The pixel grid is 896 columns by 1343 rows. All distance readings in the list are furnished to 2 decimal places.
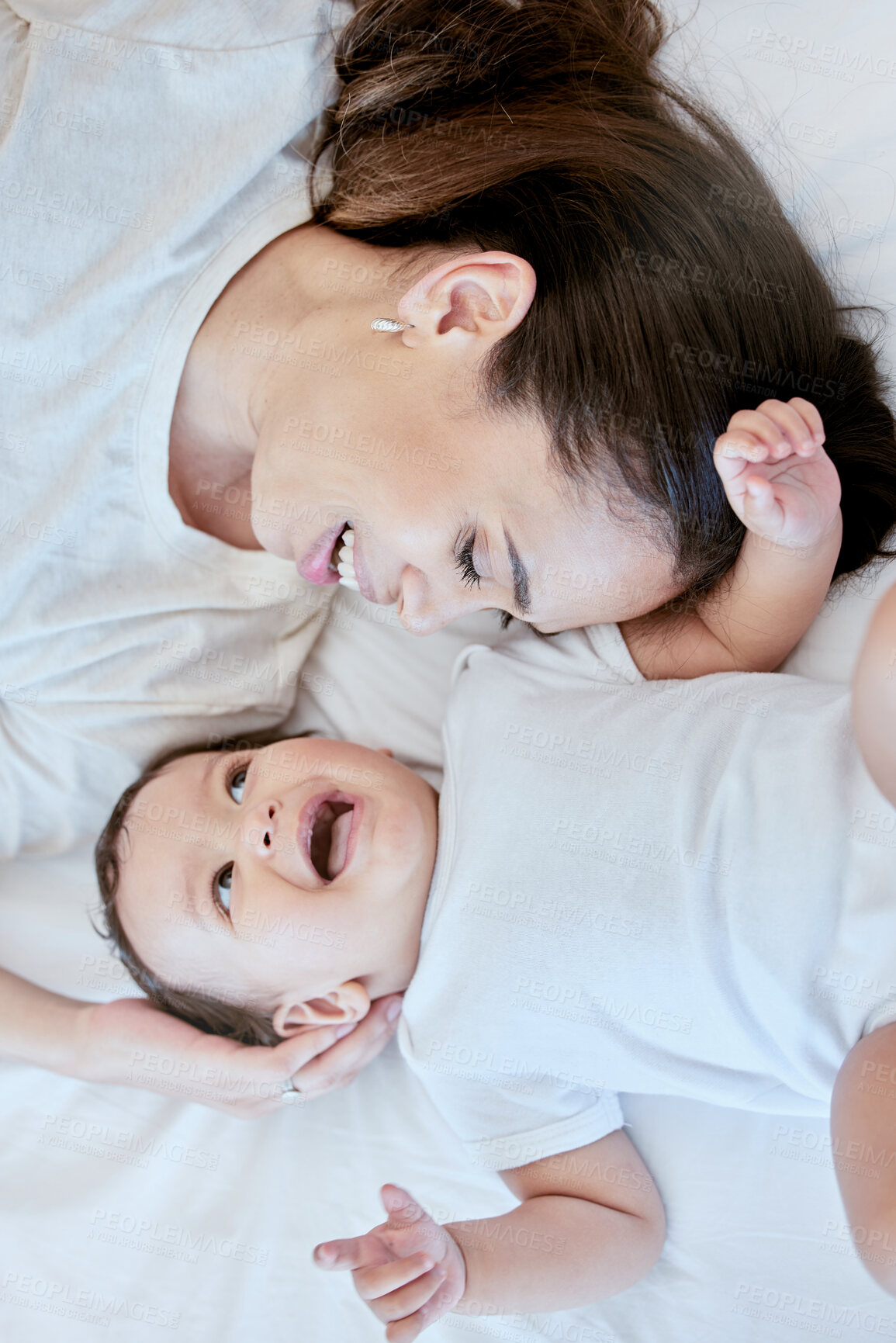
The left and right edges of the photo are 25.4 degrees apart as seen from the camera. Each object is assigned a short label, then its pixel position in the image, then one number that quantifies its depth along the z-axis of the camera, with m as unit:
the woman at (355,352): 0.82
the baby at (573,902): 0.82
